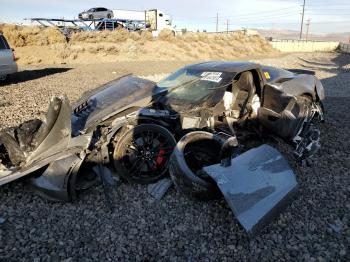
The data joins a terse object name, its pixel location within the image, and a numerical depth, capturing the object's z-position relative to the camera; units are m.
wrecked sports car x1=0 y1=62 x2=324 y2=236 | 3.75
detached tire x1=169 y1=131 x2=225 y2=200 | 3.76
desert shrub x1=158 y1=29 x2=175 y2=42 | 28.95
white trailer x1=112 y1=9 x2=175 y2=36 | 32.20
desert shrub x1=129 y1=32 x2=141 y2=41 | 26.65
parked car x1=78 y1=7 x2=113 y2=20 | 30.36
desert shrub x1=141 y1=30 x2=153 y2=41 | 27.38
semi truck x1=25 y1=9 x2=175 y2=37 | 28.75
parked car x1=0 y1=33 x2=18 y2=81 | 11.75
